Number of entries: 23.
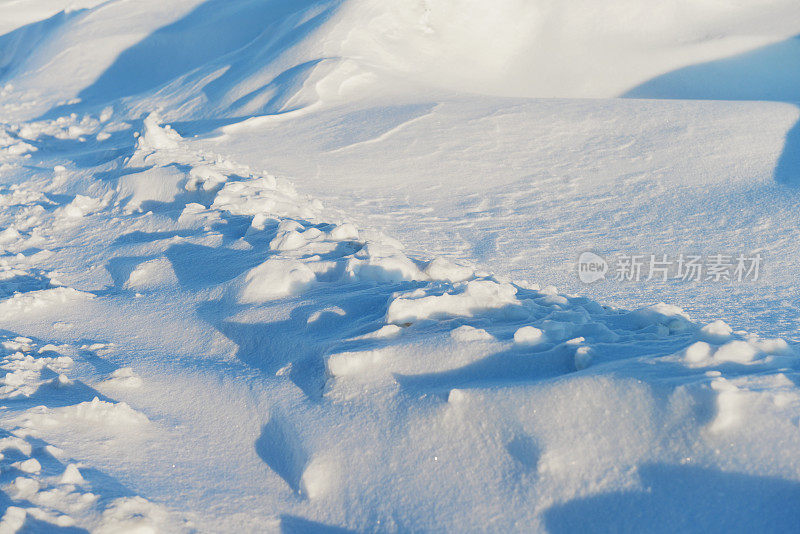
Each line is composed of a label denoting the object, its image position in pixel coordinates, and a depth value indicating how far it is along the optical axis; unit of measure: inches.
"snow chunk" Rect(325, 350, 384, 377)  147.9
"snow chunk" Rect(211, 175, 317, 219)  277.4
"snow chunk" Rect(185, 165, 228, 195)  306.7
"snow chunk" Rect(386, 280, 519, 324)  164.7
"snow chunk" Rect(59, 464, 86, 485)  121.4
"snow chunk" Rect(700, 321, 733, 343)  138.3
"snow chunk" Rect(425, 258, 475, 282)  198.2
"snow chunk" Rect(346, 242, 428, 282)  200.1
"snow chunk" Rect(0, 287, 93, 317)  217.6
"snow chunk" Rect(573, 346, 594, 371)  135.9
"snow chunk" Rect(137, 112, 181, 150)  402.6
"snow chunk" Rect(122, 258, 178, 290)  228.8
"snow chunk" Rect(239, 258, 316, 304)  195.2
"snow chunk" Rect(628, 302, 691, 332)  154.7
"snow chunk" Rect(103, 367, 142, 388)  169.0
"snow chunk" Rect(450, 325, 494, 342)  148.7
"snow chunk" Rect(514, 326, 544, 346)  146.8
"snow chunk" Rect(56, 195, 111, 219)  325.7
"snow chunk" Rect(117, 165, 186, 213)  322.3
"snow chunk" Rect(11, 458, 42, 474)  122.2
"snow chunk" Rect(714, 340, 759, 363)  126.7
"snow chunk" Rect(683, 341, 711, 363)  126.6
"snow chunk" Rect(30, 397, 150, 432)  145.9
